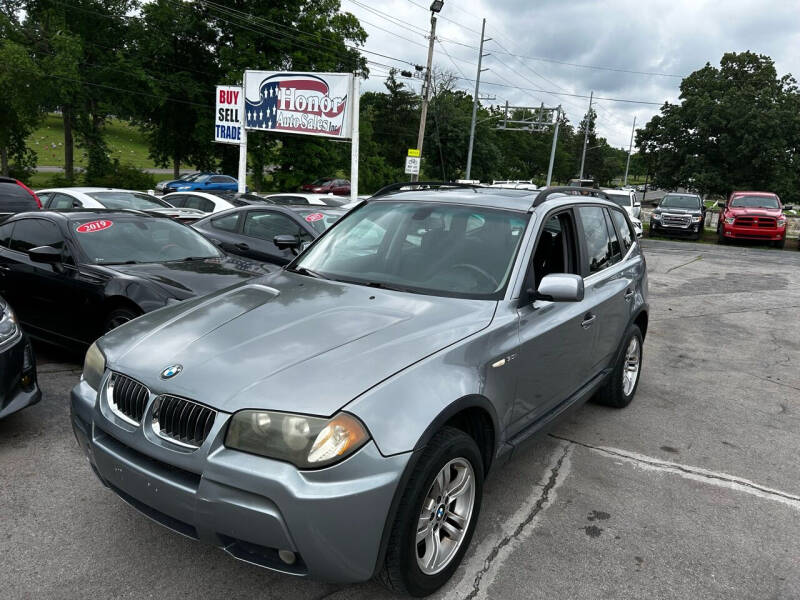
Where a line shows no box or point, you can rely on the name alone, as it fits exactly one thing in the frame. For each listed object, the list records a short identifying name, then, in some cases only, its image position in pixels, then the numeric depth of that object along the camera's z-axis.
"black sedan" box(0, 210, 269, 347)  5.32
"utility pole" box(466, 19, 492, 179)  36.98
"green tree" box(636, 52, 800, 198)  35.94
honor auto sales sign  15.21
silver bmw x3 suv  2.24
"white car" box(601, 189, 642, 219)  21.66
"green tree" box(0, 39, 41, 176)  27.98
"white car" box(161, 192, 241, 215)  14.01
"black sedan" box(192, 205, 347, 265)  8.80
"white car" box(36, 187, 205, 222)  11.56
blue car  30.00
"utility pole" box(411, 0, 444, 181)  28.11
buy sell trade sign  17.45
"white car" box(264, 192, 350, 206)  15.98
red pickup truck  21.23
